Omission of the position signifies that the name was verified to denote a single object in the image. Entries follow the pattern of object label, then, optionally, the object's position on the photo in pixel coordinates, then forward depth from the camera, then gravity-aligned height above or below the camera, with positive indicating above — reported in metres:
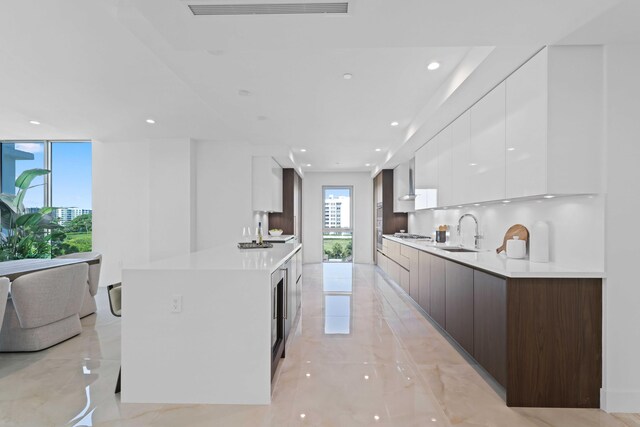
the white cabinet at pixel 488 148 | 2.69 +0.59
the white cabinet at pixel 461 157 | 3.35 +0.60
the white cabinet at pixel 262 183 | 6.00 +0.54
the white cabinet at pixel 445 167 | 3.85 +0.57
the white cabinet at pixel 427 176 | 4.42 +0.54
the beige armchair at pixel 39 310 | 2.87 -0.93
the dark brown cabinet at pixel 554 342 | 2.04 -0.83
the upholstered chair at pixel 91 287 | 4.00 -0.99
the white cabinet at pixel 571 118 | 2.10 +0.63
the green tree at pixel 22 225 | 5.37 -0.24
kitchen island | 2.14 -0.83
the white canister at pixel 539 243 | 2.45 -0.23
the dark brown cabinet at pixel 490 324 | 2.12 -0.79
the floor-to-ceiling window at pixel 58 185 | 6.04 +0.48
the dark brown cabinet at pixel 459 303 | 2.63 -0.80
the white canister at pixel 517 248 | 2.69 -0.30
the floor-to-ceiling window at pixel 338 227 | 9.23 -0.43
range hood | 6.18 +0.58
